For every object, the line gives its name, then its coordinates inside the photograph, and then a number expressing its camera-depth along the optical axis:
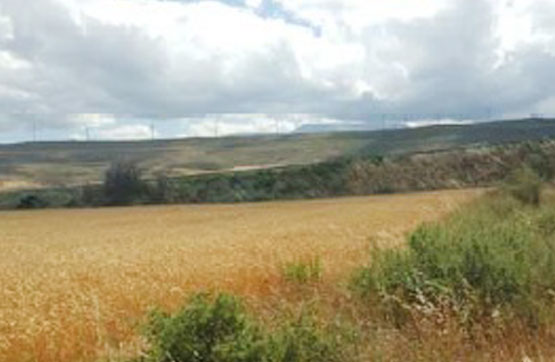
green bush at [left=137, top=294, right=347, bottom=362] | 6.81
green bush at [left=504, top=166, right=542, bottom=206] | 46.49
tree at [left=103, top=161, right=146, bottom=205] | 99.50
